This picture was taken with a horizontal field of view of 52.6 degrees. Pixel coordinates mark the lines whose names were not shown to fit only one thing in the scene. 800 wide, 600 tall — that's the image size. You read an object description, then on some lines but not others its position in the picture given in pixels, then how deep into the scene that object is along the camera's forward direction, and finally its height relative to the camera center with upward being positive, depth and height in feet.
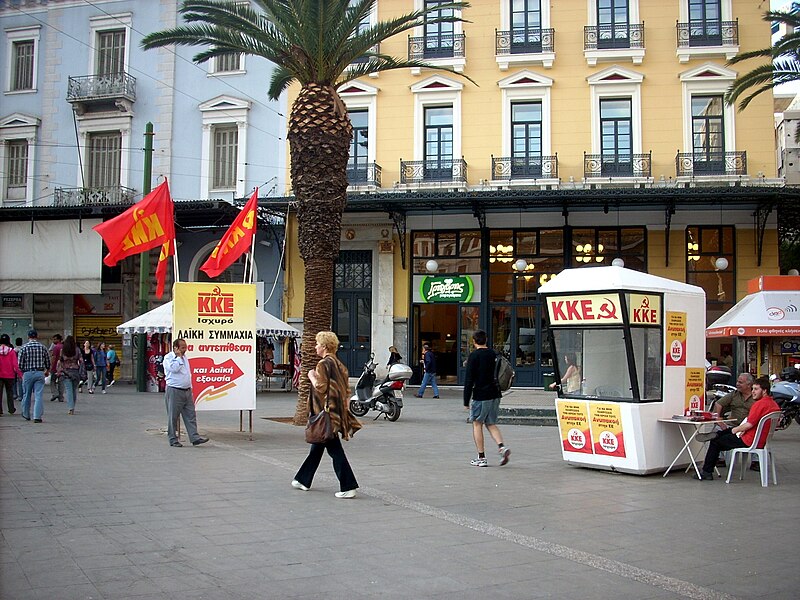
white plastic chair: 33.45 -3.77
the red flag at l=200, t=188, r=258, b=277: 59.77 +8.49
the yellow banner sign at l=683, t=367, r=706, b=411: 37.04 -1.38
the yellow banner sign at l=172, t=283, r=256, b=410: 44.60 +0.98
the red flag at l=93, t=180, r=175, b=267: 53.52 +8.77
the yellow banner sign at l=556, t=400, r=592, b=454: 36.47 -3.10
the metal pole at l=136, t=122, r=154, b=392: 81.20 +7.10
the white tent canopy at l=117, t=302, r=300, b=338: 74.43 +3.03
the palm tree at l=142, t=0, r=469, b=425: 51.37 +16.77
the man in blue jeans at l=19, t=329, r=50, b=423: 51.90 -0.93
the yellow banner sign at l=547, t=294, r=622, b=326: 35.60 +2.21
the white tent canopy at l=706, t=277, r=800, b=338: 63.77 +3.34
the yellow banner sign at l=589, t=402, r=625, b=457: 35.12 -3.15
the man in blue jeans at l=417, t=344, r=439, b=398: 80.59 -1.18
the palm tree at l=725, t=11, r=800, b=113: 61.93 +23.52
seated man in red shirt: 33.88 -3.15
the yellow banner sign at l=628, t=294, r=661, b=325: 35.42 +2.15
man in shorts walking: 36.60 -1.56
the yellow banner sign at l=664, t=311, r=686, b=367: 36.27 +0.83
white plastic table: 34.39 -3.13
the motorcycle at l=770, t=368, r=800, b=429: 53.57 -2.65
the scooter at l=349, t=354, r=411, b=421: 58.54 -2.69
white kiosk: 35.04 -0.17
